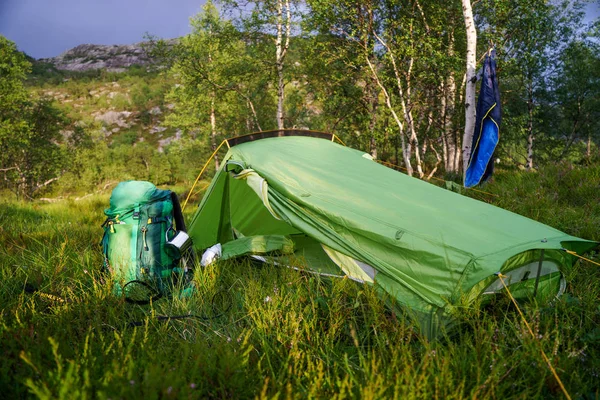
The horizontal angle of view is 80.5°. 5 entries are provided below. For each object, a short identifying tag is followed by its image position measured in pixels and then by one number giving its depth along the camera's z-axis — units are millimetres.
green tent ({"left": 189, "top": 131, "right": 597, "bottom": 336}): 2211
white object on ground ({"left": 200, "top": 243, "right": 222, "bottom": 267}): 3322
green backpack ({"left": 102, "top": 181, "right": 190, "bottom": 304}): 2922
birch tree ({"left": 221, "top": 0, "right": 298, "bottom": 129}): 13586
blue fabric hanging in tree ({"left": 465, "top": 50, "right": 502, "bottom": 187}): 6488
